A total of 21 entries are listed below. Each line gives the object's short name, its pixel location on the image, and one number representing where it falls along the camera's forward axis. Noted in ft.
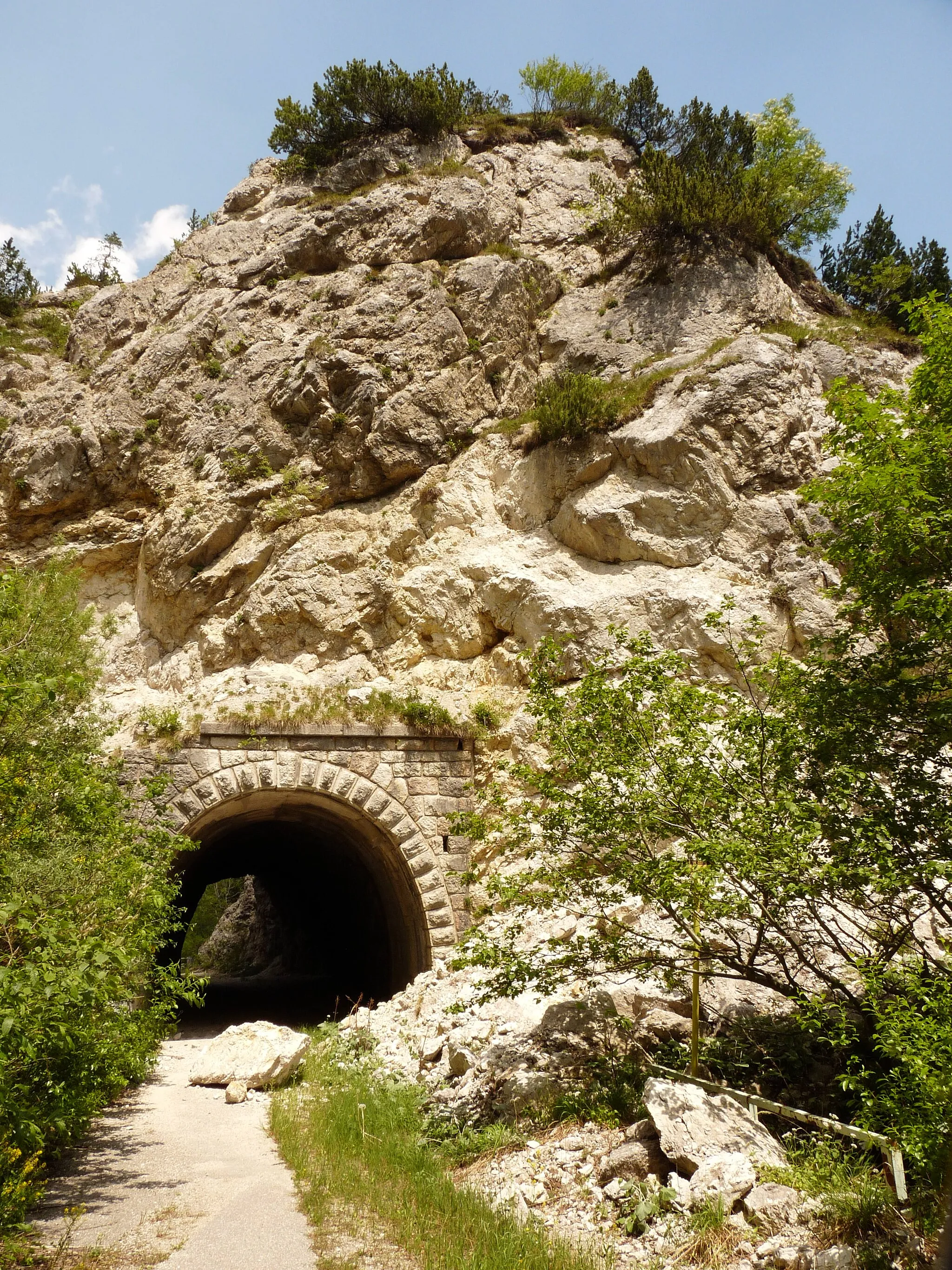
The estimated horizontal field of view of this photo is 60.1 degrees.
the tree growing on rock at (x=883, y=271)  58.75
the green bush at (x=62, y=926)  15.20
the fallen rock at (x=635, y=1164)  18.57
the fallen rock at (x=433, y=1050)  29.63
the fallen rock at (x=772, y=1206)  15.90
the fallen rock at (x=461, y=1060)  27.14
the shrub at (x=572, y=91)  76.43
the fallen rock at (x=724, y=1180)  16.56
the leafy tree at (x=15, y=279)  73.51
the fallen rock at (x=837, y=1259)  13.84
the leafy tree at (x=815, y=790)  19.26
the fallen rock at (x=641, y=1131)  19.75
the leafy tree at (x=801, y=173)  72.90
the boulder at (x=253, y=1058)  31.60
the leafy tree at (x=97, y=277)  79.56
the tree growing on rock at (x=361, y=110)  67.46
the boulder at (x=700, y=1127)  17.95
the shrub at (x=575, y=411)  46.57
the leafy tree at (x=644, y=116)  73.87
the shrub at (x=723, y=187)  55.83
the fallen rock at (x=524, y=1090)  23.53
